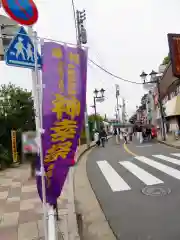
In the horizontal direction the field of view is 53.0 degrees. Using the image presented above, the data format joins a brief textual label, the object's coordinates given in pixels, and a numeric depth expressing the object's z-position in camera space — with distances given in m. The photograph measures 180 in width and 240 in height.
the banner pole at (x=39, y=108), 2.21
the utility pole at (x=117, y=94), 42.59
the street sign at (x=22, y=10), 2.17
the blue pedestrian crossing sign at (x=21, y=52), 2.21
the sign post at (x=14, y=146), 8.62
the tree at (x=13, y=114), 9.40
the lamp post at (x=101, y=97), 18.72
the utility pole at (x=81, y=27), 14.81
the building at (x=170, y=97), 18.31
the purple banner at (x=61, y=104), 2.26
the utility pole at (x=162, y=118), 17.39
